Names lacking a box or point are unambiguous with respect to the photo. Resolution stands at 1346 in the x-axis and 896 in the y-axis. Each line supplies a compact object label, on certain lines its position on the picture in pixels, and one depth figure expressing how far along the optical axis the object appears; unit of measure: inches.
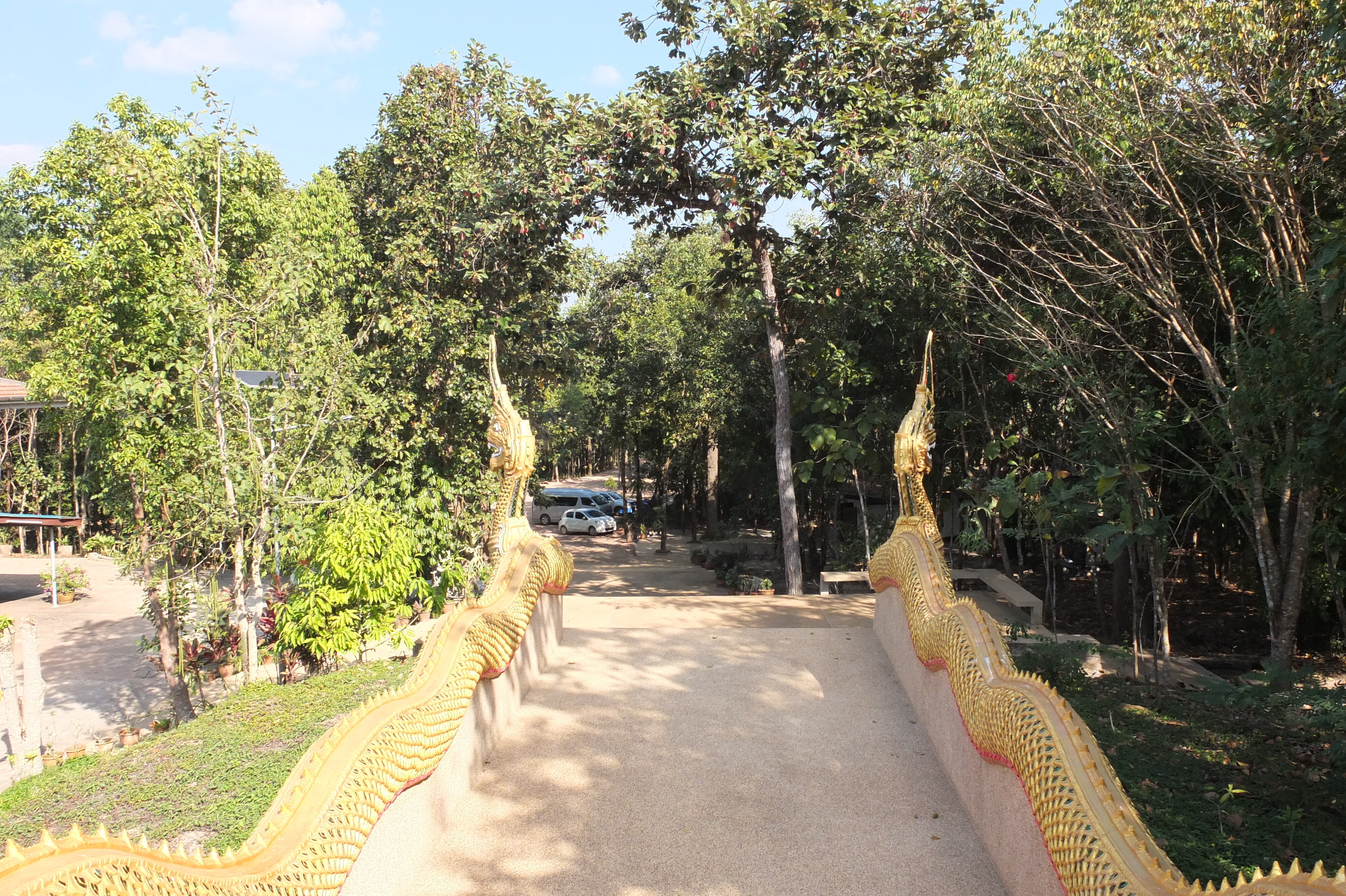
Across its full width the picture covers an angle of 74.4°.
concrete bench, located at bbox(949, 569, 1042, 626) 364.2
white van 1300.4
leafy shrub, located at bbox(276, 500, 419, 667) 327.3
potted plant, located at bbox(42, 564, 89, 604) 792.9
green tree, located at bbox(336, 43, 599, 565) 449.7
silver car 1222.9
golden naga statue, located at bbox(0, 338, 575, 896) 90.0
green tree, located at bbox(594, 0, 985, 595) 426.3
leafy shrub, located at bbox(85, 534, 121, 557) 361.1
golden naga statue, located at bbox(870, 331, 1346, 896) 106.1
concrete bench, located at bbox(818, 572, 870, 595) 467.5
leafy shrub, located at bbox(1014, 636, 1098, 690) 263.3
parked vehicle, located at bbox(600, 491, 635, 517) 1200.8
